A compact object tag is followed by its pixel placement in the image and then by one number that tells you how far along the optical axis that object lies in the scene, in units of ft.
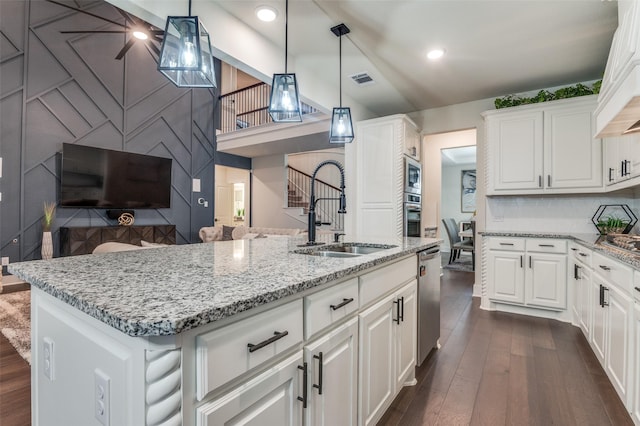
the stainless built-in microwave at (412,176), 13.53
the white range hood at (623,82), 5.16
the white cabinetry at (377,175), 13.26
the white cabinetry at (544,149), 10.85
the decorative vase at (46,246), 14.44
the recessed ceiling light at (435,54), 9.91
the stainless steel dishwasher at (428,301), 7.07
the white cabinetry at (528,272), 10.57
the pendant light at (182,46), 5.12
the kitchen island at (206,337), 2.15
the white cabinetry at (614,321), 5.61
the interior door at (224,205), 29.19
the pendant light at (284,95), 7.23
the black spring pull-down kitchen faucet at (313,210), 7.00
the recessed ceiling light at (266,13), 7.77
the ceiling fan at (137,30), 14.52
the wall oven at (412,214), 13.43
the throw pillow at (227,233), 19.60
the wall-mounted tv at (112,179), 15.52
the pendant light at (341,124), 9.24
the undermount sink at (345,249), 6.31
